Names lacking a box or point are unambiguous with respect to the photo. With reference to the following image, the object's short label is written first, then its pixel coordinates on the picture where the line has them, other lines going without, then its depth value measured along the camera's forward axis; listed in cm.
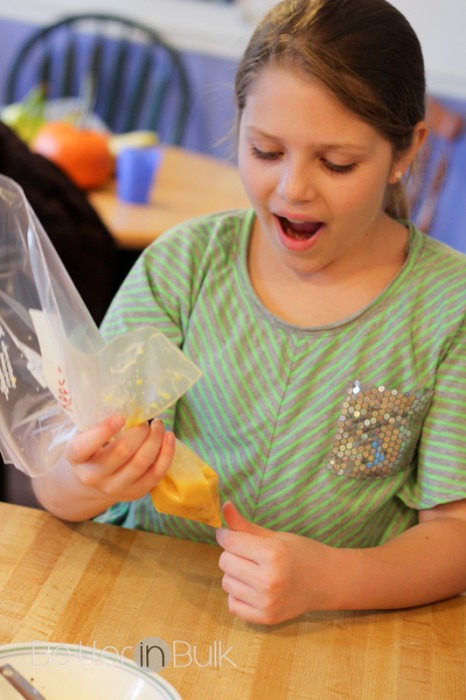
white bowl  84
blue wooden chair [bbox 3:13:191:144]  355
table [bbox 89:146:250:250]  202
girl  99
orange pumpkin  222
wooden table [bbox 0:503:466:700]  87
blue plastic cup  217
